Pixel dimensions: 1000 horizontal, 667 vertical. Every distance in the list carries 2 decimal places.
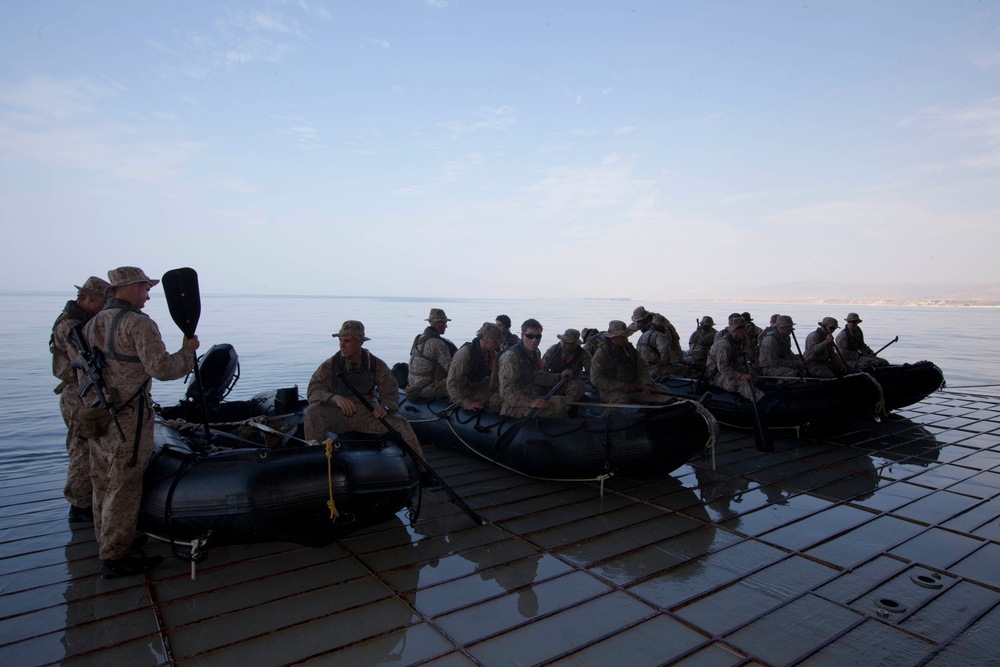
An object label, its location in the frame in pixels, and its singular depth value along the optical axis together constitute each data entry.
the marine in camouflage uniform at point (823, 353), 9.41
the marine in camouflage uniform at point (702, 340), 10.83
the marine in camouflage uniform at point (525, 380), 5.99
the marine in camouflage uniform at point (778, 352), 9.14
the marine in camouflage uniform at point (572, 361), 6.81
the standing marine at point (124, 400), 3.76
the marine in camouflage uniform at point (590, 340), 9.75
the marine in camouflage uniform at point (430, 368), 7.49
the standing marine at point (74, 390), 4.39
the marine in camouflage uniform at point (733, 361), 7.75
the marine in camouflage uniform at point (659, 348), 9.35
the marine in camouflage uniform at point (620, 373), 6.98
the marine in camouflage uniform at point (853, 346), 10.44
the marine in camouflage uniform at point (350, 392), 5.17
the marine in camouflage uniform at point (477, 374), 6.52
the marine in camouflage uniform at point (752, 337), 10.17
